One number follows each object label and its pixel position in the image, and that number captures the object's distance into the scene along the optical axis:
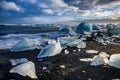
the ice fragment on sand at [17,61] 1.56
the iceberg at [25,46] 2.20
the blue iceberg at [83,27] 5.59
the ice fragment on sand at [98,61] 1.48
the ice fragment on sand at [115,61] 1.36
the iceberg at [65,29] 6.27
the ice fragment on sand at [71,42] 2.45
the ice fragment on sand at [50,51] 1.82
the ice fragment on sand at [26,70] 1.23
